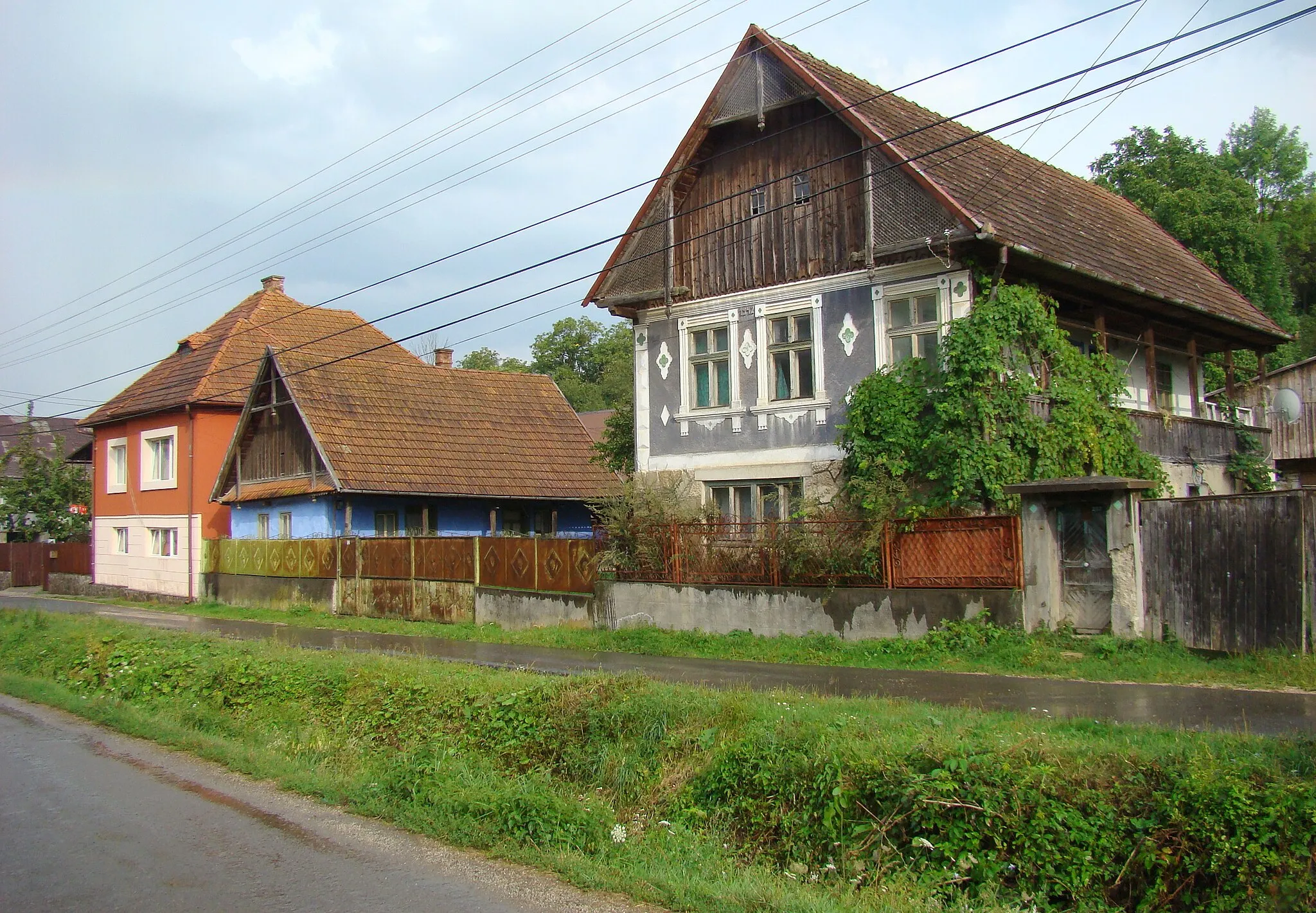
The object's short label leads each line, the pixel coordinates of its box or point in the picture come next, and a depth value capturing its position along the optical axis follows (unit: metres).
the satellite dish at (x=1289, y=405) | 29.73
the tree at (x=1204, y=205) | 39.00
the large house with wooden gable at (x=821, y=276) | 18.69
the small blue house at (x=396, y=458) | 29.19
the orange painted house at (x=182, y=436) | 34.22
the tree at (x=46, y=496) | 46.84
